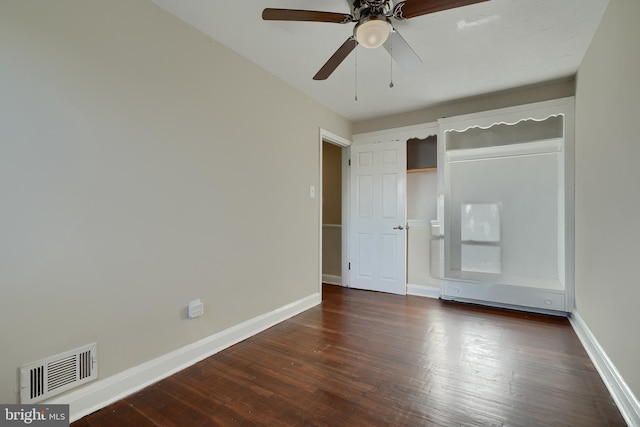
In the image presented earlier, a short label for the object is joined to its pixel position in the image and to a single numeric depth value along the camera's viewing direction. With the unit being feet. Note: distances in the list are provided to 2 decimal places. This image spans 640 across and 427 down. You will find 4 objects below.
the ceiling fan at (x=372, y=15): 5.05
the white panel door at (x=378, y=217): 13.00
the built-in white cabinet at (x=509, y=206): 10.34
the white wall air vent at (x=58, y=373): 4.58
